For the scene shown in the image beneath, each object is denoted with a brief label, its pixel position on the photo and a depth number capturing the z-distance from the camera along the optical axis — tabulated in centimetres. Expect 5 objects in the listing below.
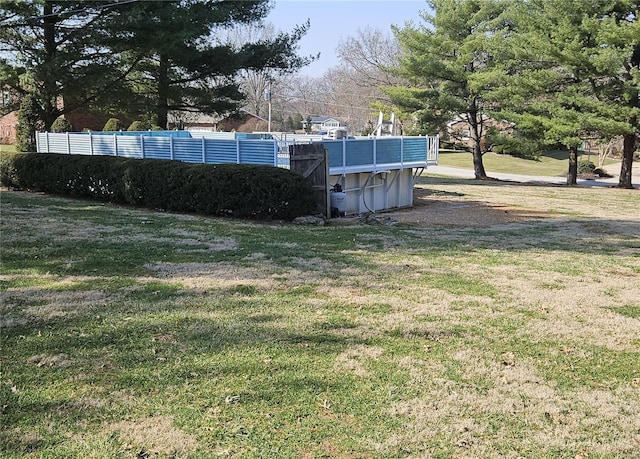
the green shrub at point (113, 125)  2927
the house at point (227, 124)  4856
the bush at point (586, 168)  3778
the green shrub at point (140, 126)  2778
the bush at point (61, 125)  2622
